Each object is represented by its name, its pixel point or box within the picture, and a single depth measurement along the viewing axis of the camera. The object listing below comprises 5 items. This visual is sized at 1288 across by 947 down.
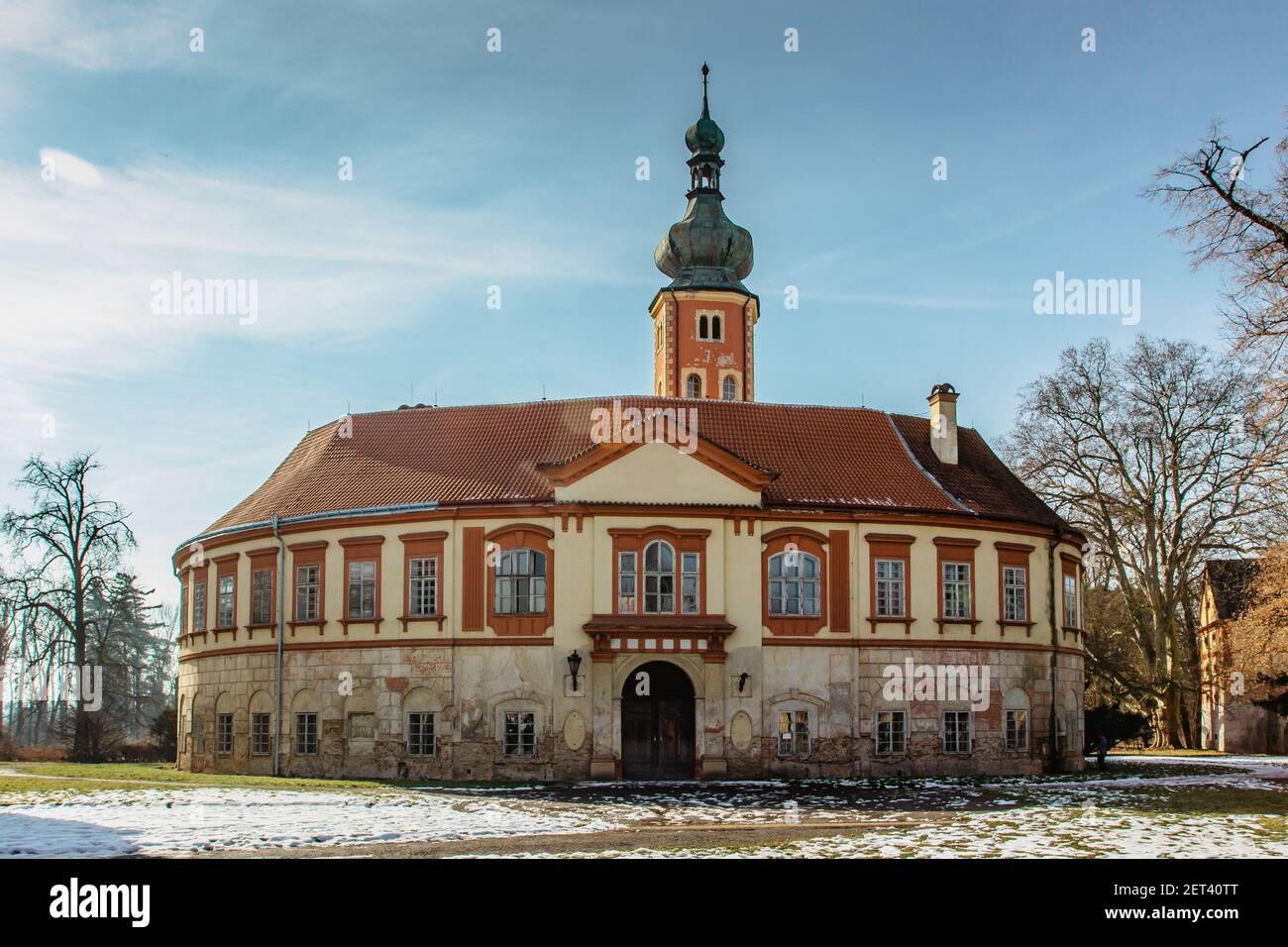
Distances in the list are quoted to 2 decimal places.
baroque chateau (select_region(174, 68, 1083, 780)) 33.00
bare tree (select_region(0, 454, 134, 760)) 48.78
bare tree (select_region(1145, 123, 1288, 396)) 23.58
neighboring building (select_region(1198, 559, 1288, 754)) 57.25
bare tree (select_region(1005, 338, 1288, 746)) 49.62
